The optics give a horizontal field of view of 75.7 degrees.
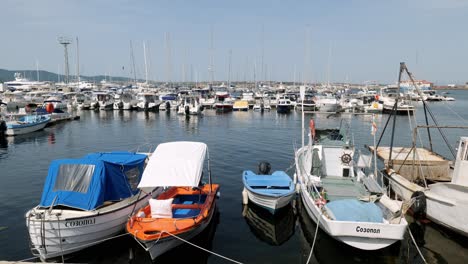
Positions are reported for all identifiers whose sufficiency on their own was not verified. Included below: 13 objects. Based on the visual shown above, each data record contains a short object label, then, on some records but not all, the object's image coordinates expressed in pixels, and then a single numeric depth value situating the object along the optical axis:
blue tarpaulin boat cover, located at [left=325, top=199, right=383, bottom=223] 11.18
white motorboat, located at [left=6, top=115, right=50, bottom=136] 38.97
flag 16.74
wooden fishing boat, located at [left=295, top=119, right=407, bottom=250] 10.92
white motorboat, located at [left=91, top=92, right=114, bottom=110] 76.62
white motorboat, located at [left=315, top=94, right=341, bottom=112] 68.38
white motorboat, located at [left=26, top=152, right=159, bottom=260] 10.84
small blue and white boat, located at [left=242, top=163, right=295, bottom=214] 14.87
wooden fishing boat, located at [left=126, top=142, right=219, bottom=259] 11.00
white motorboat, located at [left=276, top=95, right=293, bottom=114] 71.38
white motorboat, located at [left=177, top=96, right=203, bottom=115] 65.03
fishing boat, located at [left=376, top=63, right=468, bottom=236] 12.78
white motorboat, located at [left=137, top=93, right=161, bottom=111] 74.88
